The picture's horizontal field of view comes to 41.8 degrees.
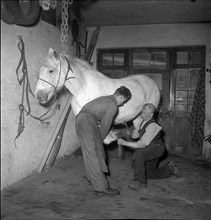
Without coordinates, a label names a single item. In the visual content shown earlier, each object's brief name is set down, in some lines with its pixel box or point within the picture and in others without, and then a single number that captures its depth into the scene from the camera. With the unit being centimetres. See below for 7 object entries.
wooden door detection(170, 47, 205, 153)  605
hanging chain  279
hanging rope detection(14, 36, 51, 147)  301
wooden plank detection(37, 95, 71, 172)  378
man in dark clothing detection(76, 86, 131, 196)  306
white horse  305
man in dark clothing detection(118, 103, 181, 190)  368
